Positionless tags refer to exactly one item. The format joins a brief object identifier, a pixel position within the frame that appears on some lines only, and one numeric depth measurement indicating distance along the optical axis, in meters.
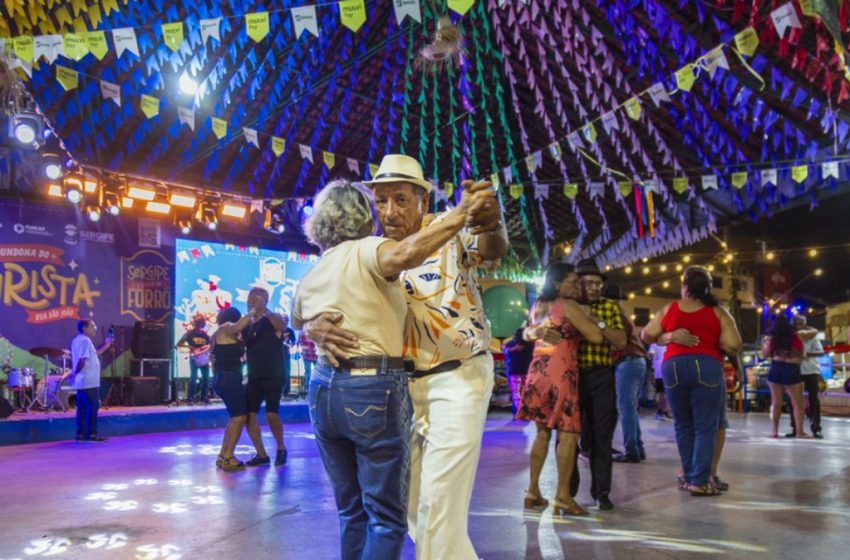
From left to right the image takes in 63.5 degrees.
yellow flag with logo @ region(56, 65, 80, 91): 7.95
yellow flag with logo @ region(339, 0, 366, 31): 6.73
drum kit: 11.66
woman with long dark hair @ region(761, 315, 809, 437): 8.88
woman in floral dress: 4.23
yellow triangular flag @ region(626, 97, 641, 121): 8.94
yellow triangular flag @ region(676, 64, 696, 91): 8.05
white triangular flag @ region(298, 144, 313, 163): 11.65
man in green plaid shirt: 4.43
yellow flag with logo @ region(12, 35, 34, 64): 6.88
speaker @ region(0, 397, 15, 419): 9.66
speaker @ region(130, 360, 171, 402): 14.09
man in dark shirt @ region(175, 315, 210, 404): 13.62
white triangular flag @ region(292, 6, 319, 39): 6.97
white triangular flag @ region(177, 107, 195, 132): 9.38
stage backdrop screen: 15.16
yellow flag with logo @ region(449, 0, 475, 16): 6.04
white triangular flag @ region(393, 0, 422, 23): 6.75
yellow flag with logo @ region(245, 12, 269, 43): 7.06
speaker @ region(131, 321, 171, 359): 14.11
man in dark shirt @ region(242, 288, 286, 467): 6.27
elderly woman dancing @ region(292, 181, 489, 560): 2.10
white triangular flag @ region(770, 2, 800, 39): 6.61
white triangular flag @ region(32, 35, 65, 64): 6.94
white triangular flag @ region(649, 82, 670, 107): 8.85
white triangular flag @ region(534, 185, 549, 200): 12.83
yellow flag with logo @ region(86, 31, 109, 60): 7.02
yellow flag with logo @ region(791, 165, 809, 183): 10.52
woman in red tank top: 4.74
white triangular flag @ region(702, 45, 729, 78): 7.81
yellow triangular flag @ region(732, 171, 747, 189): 11.09
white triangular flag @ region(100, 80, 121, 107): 8.70
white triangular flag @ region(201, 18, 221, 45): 7.14
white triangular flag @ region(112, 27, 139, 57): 7.13
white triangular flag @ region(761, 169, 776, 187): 10.97
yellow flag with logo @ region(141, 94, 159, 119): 8.70
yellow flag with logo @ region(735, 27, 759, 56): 7.36
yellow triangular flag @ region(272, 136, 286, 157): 11.02
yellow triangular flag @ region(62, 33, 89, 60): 6.99
